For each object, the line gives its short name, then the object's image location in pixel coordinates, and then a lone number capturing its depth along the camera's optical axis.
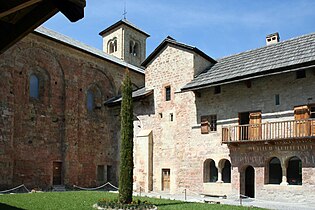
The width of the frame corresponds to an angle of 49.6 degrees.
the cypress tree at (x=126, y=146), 13.95
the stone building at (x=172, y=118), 17.52
